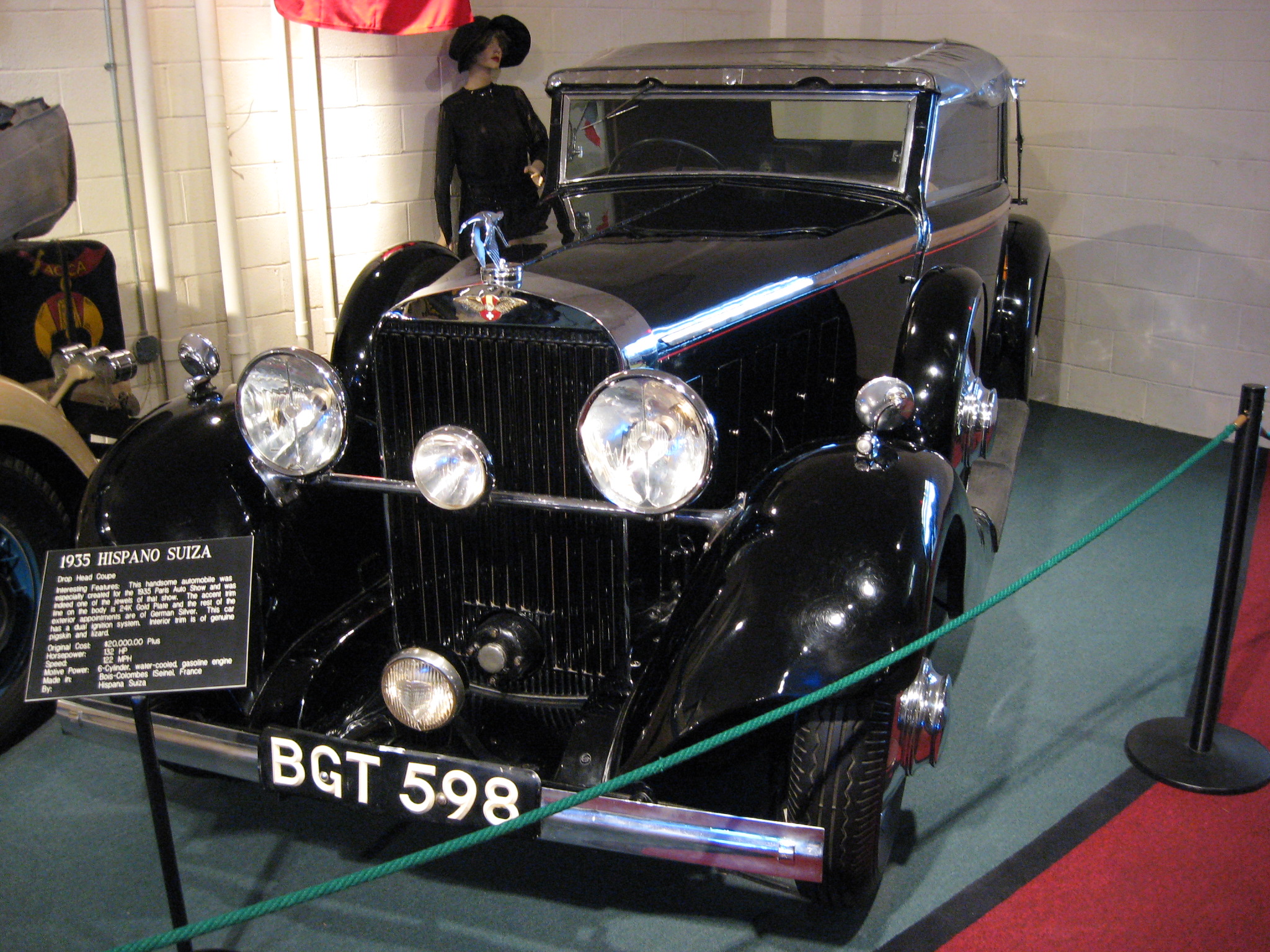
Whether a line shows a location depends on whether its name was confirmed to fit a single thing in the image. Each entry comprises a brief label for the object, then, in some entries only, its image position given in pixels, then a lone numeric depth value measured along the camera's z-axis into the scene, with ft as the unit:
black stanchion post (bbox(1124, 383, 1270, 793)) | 8.48
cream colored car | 9.50
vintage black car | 6.32
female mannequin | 16.06
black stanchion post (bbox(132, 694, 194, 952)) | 6.21
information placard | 6.01
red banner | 14.53
